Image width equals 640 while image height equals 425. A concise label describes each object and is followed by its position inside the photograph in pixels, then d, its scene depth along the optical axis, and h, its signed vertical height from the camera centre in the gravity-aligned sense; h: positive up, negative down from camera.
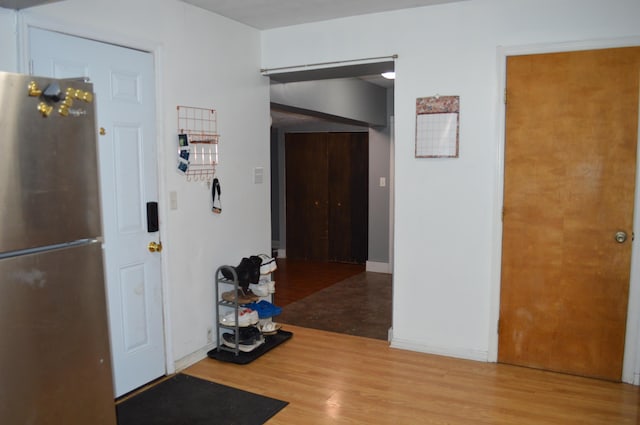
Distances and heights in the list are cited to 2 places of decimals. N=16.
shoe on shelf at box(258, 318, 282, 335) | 3.98 -1.26
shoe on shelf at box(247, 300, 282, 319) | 3.94 -1.11
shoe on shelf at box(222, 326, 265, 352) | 3.70 -1.26
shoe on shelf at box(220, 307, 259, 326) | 3.68 -1.10
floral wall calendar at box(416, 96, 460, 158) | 3.60 +0.29
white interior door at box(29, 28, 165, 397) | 2.87 -0.17
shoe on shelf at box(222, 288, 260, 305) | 3.65 -0.95
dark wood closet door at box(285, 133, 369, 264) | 7.53 -0.43
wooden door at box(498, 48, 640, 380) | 3.20 -0.27
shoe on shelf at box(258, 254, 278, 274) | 3.90 -0.76
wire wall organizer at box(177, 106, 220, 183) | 3.38 +0.17
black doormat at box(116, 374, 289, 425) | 2.80 -1.38
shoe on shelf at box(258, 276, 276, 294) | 3.96 -0.89
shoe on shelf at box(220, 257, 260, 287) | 3.71 -0.76
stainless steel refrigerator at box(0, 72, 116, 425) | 1.62 -0.32
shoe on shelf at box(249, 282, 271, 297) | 3.88 -0.93
